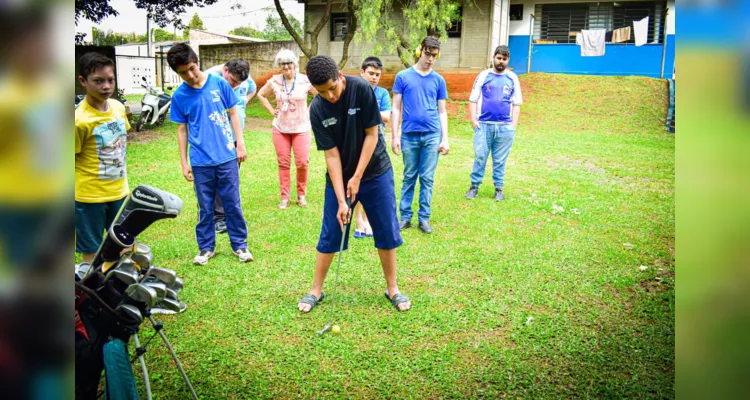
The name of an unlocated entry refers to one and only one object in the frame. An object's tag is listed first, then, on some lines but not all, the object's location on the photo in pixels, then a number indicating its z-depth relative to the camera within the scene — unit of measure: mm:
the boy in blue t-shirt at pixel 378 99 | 5039
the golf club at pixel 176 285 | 2127
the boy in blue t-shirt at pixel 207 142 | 4328
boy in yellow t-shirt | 3414
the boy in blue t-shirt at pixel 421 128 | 5496
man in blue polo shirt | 6637
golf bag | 1682
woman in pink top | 6047
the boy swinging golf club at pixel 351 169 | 3424
